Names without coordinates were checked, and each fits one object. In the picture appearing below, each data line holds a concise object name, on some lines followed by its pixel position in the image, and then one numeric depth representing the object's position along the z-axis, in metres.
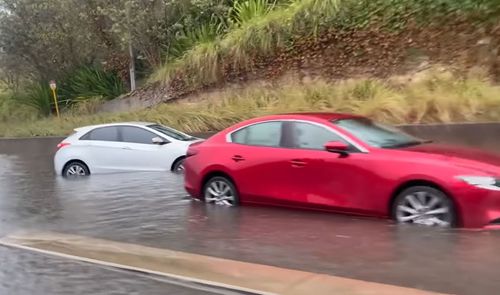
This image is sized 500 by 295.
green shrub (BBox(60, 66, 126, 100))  25.39
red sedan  7.33
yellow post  24.28
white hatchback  14.08
